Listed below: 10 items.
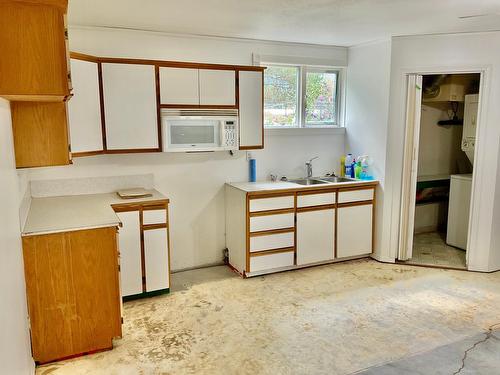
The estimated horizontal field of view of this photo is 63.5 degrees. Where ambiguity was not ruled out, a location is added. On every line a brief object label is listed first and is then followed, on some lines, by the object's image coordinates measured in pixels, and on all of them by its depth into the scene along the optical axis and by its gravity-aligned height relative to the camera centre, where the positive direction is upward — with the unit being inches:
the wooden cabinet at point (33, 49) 76.7 +14.8
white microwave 145.4 -1.6
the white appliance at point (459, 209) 188.7 -39.5
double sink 179.9 -24.4
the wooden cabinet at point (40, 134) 99.3 -2.0
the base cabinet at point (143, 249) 133.3 -41.2
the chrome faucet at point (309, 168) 184.9 -19.5
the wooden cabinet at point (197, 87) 144.3 +14.1
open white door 164.3 -16.6
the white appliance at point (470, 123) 187.2 +0.9
